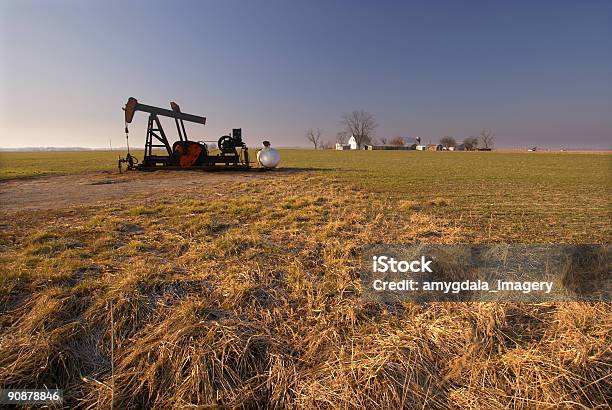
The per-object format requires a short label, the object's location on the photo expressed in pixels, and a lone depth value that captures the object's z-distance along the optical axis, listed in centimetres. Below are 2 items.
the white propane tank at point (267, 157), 1956
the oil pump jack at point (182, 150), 1641
